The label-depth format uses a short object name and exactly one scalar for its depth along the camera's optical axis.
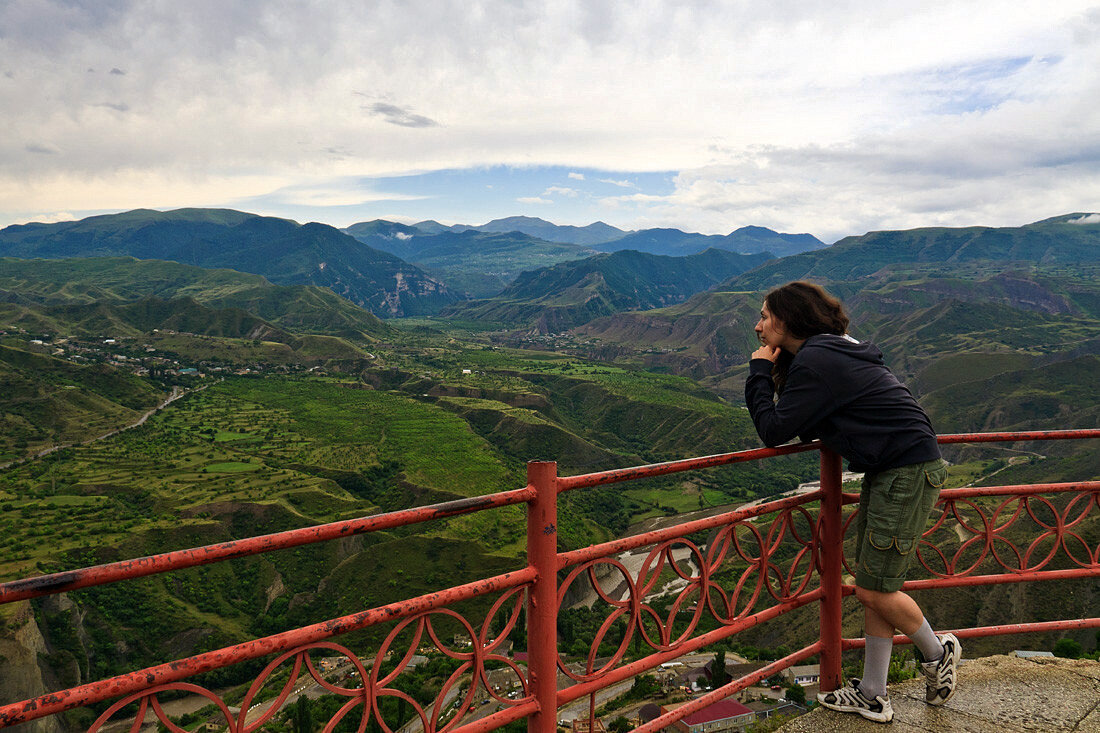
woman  3.48
